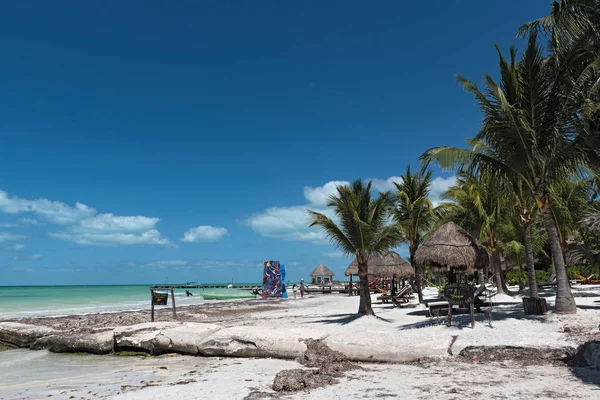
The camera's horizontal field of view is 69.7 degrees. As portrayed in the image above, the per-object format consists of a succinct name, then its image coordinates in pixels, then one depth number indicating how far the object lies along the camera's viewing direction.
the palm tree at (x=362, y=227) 12.87
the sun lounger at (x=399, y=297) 17.81
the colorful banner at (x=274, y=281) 35.97
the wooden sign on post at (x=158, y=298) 15.18
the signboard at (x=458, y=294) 9.90
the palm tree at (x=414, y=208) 19.36
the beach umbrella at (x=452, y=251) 13.77
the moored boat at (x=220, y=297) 42.58
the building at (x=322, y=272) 43.59
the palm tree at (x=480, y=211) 18.64
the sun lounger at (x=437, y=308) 11.81
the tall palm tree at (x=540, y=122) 10.30
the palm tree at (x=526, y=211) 13.02
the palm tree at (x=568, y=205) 20.17
